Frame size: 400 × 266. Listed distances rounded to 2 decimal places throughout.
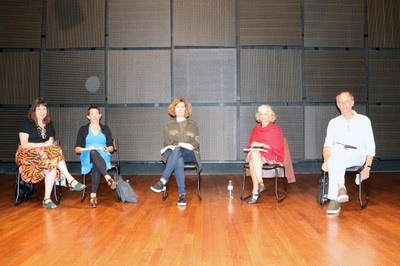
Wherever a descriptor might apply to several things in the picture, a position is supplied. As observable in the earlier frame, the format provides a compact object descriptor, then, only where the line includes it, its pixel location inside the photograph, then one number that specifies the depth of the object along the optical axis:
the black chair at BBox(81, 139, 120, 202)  4.86
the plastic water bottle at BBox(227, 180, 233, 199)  4.97
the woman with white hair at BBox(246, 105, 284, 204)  4.68
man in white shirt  4.08
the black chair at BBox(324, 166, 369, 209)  4.29
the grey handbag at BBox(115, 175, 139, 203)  4.72
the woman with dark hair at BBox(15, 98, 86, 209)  4.59
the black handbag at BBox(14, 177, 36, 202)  4.70
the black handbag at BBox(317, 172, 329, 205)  4.46
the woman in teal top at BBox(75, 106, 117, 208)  4.68
